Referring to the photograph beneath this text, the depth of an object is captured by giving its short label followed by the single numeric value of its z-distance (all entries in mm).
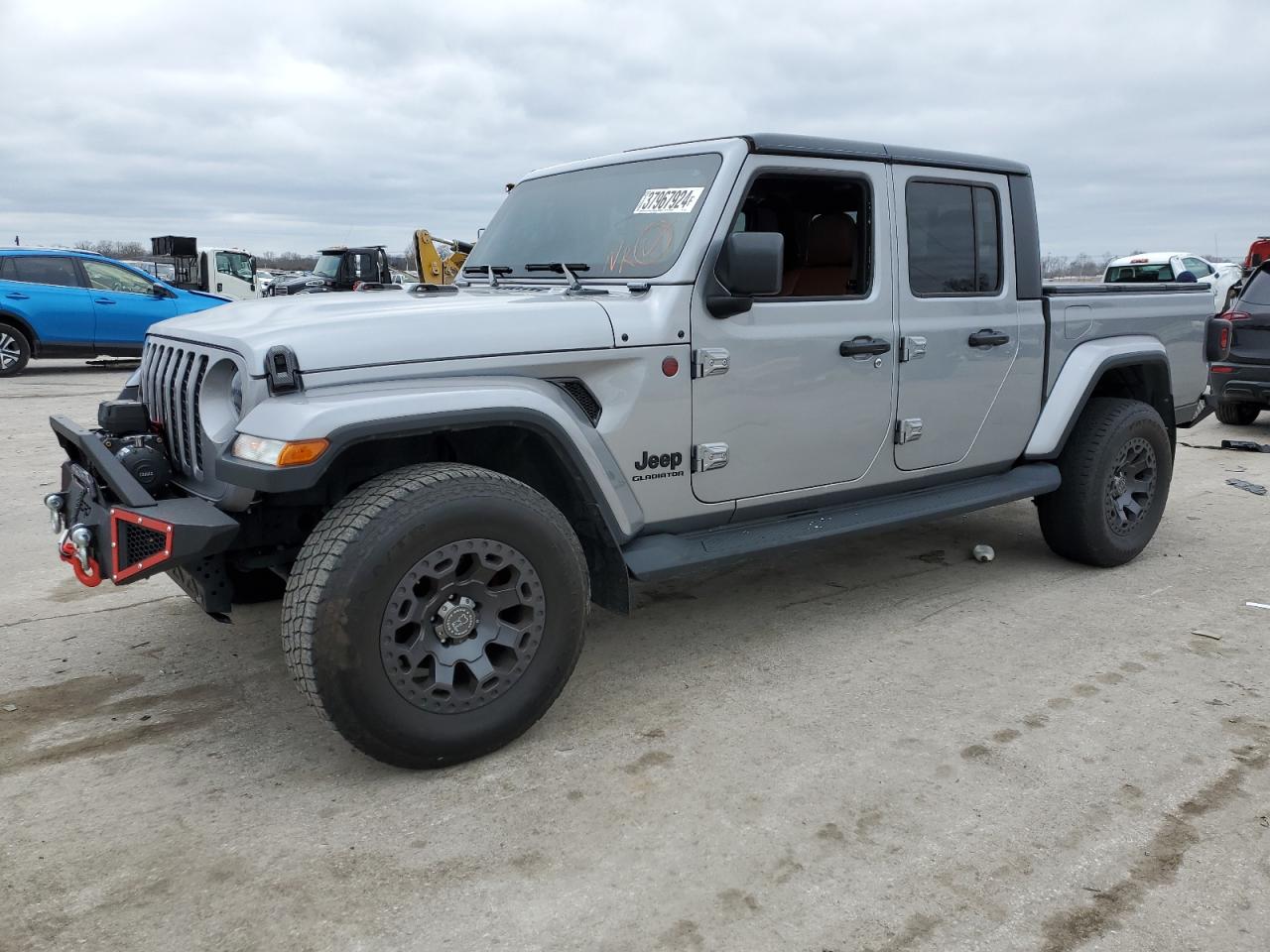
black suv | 8922
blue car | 13555
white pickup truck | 18422
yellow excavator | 16312
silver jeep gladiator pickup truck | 2869
